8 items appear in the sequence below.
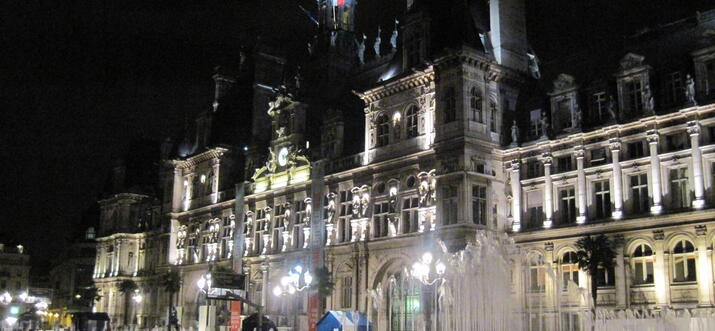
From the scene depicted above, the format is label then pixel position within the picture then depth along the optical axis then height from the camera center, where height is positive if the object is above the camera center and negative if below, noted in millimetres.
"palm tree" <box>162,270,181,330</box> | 67312 +2703
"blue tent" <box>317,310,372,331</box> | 37312 -462
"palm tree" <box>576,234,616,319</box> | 37219 +2880
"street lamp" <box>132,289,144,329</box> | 80712 +1054
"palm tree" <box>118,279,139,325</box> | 81312 +2317
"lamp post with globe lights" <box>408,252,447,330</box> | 41462 +2272
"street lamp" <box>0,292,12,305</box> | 96844 +1377
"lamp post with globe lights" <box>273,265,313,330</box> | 52812 +2040
